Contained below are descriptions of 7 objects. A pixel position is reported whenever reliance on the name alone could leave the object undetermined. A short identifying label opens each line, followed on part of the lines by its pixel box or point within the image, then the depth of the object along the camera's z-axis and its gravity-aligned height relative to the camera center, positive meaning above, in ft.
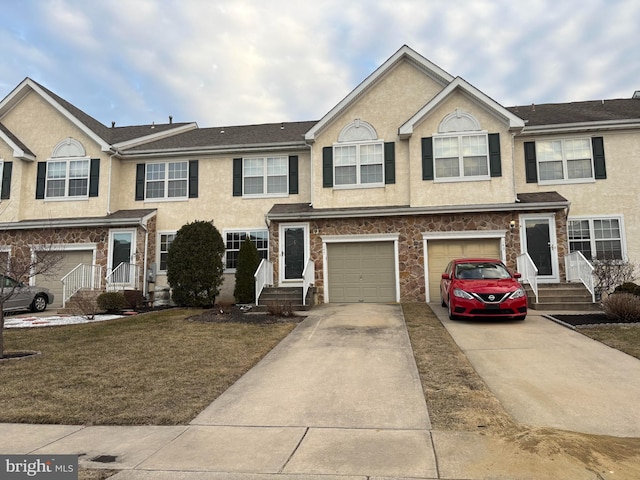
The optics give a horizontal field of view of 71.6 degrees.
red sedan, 34.68 -1.64
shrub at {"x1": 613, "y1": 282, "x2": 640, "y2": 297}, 42.16 -1.65
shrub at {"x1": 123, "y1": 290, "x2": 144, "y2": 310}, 51.60 -2.44
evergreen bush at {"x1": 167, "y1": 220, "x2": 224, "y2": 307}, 50.06 +1.25
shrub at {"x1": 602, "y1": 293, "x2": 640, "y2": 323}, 33.22 -2.71
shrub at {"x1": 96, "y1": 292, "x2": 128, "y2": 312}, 48.19 -2.53
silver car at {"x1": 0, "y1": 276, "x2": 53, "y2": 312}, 48.14 -2.32
